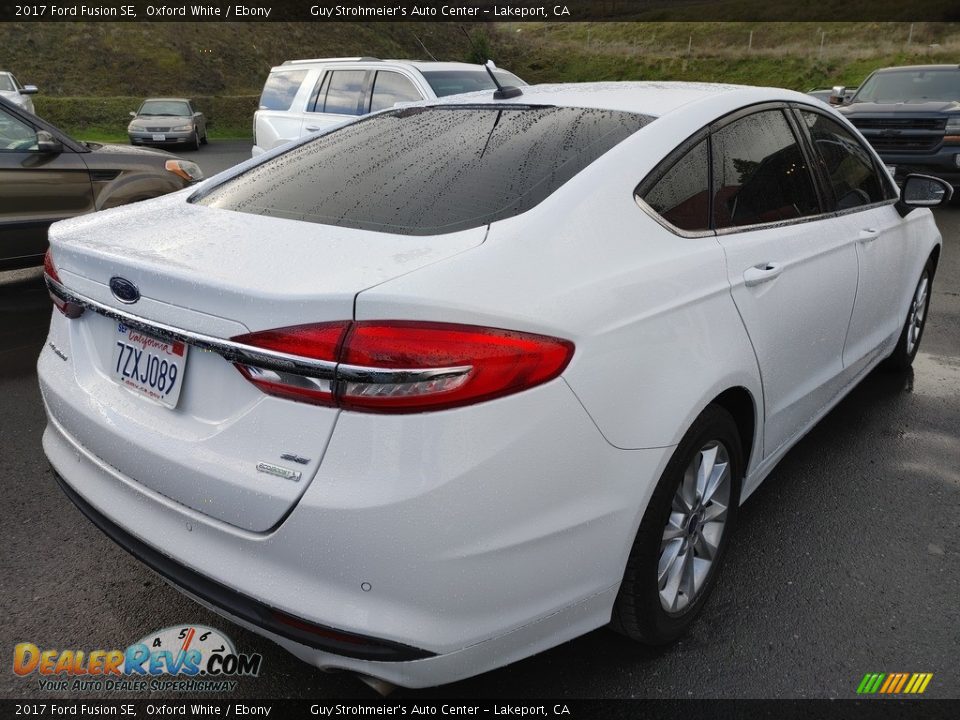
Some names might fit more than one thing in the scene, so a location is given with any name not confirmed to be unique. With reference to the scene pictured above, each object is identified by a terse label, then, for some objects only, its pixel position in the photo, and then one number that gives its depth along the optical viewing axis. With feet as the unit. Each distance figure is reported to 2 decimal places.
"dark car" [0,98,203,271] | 19.51
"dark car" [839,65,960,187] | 35.50
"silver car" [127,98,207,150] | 73.10
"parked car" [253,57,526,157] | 28.43
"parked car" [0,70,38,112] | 62.54
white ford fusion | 5.42
